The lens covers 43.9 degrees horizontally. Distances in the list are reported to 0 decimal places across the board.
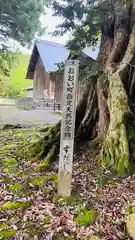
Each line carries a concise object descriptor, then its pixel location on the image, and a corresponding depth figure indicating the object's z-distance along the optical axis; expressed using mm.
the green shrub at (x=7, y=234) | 1637
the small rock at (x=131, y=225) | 1626
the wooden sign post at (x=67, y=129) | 2085
